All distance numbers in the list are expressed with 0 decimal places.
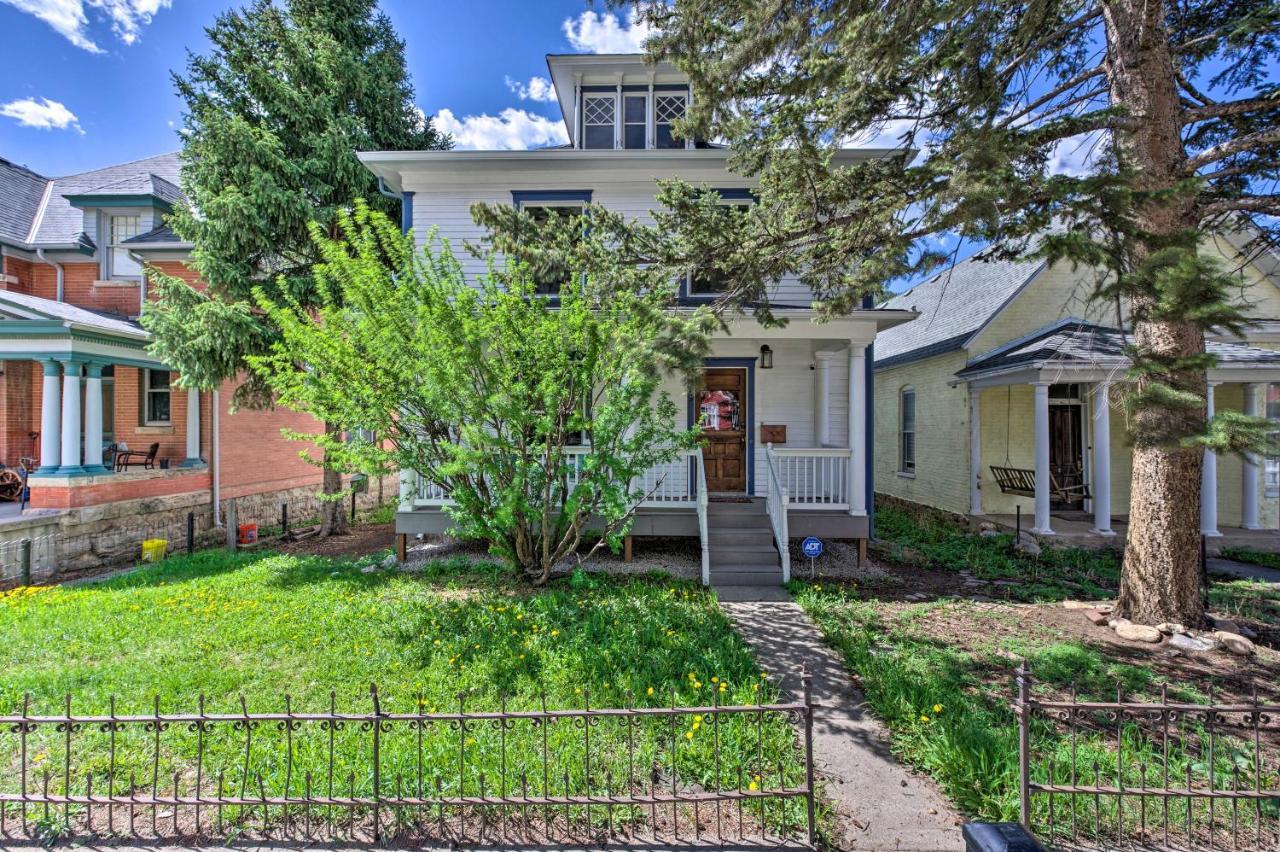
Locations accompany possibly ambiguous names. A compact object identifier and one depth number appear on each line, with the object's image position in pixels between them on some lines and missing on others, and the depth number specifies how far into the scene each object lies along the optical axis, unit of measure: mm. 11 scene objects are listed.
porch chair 11492
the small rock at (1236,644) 5223
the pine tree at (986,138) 4734
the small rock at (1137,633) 5500
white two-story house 8828
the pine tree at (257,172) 10016
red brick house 10258
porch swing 10664
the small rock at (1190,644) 5312
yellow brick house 9914
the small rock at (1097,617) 6033
